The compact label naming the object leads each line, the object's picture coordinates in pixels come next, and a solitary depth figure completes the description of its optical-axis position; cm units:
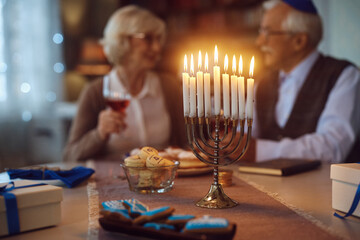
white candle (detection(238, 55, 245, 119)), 101
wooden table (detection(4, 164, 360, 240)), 90
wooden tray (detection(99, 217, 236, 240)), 74
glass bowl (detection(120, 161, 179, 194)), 121
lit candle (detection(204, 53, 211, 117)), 103
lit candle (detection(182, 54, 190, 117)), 105
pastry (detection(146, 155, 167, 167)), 118
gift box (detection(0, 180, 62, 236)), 89
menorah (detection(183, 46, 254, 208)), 102
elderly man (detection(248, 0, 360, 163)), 216
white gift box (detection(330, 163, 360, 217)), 98
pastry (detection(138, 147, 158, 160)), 122
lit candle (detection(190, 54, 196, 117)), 105
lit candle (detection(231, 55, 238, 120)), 102
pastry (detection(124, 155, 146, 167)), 120
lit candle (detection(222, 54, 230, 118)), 102
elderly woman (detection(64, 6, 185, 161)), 247
